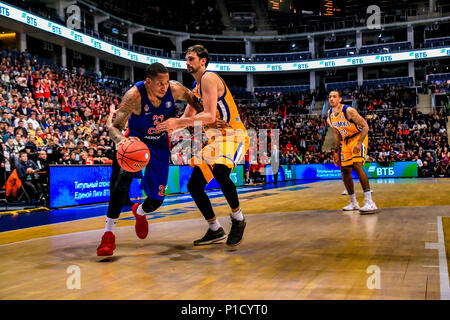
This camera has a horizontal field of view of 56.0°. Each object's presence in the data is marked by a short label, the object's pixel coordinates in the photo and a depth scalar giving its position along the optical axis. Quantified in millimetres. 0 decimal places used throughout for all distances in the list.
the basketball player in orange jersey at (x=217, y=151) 4410
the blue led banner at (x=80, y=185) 10078
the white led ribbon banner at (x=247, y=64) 25188
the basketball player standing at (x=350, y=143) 7355
